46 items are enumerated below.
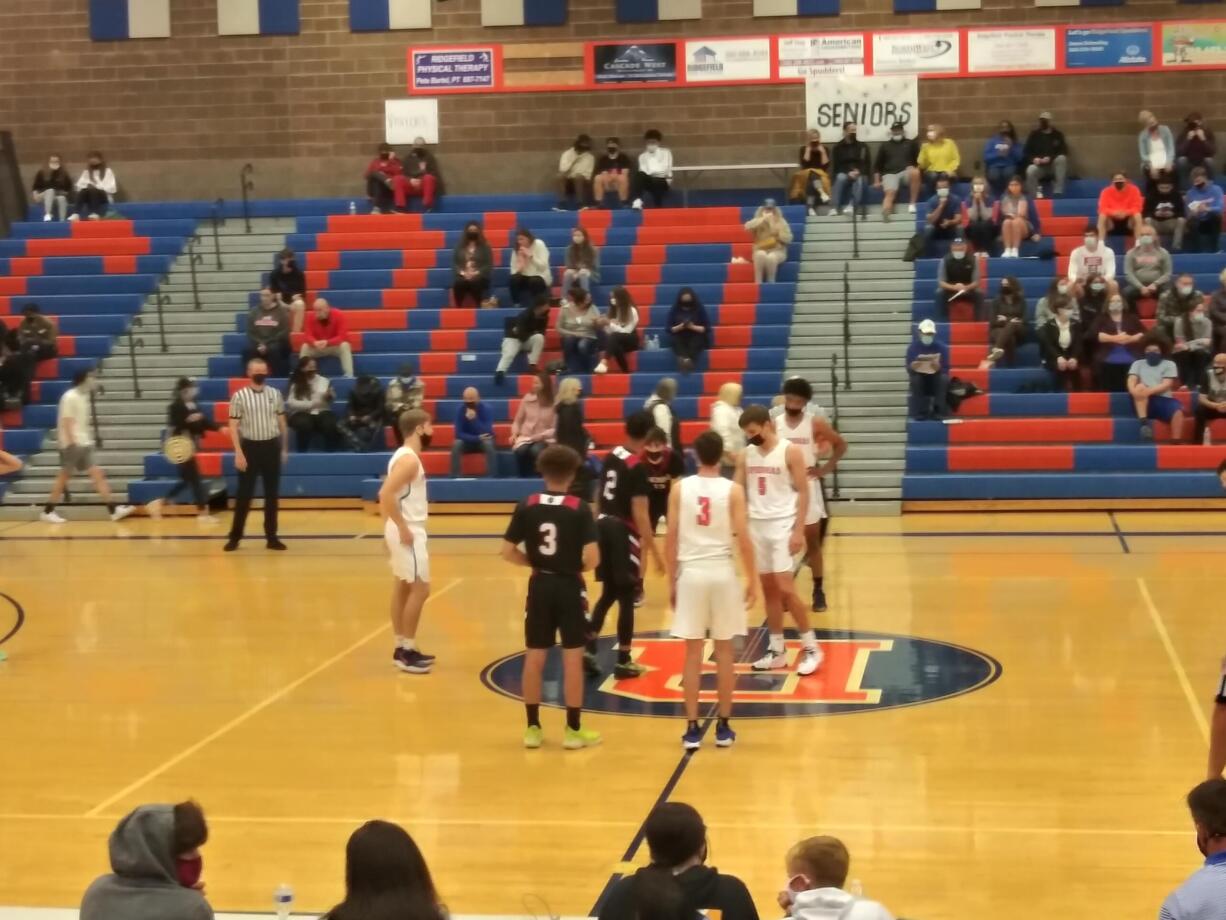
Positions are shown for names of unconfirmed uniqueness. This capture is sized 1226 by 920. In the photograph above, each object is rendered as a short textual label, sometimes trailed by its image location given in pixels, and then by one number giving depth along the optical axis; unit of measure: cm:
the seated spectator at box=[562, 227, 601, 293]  2305
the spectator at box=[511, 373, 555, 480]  2020
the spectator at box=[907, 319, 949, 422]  2058
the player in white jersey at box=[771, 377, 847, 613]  1173
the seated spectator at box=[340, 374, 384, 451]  2152
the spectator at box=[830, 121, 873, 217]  2527
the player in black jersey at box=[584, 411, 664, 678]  1102
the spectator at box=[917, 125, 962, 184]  2503
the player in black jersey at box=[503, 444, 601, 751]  934
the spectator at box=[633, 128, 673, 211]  2581
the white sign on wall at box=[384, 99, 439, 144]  2739
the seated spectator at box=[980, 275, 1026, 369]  2125
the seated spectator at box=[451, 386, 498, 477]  2045
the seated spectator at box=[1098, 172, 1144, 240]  2300
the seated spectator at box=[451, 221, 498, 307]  2372
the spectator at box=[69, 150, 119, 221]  2736
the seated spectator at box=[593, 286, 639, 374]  2197
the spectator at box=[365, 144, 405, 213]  2648
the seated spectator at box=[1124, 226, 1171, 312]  2164
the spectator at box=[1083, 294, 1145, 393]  2047
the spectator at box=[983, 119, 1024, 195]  2484
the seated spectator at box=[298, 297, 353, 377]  2277
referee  1662
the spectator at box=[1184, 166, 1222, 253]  2283
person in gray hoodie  456
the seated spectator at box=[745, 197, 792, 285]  2366
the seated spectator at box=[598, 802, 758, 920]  462
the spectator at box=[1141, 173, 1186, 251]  2331
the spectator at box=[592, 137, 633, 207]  2575
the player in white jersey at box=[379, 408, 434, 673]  1108
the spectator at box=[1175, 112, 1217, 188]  2406
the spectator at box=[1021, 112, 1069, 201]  2473
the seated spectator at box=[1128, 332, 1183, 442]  1983
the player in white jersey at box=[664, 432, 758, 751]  930
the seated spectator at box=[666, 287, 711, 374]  2195
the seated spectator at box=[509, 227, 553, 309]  2331
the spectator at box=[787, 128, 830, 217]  2527
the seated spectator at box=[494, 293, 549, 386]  2219
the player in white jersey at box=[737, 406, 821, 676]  1084
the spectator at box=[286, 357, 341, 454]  2156
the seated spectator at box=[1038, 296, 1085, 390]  2070
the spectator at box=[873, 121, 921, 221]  2506
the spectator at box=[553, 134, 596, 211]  2609
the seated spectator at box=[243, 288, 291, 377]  2294
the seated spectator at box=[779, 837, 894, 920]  456
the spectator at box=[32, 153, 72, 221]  2733
